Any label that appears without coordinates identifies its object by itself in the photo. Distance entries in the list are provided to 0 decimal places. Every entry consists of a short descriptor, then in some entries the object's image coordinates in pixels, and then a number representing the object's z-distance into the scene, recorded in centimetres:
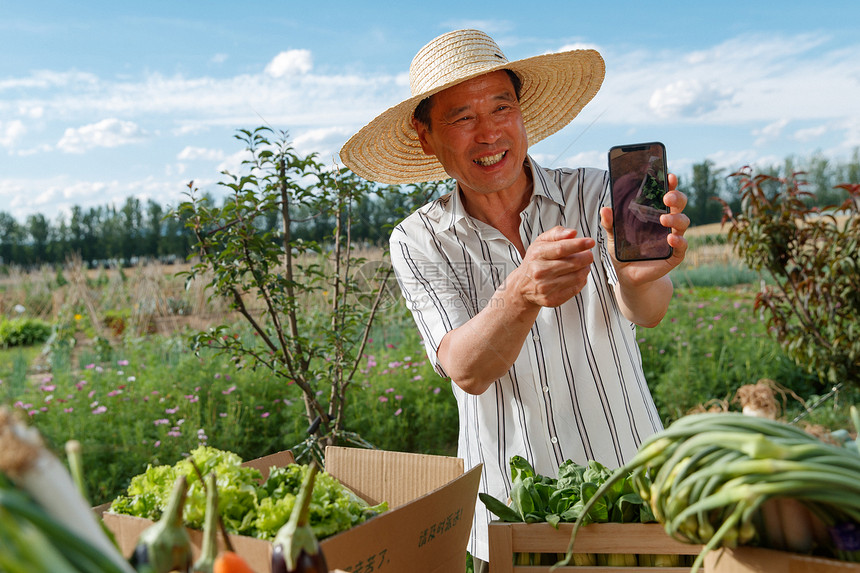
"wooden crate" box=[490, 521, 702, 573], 103
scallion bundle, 66
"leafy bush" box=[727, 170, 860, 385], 438
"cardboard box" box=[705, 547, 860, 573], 67
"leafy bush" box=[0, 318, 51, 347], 973
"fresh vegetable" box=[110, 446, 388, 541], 98
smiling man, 178
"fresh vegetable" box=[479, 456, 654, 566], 105
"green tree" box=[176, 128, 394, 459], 288
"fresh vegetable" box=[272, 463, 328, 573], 75
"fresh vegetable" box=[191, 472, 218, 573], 72
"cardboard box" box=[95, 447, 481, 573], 95
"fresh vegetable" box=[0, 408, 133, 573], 52
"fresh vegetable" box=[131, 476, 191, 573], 72
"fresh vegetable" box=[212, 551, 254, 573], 67
